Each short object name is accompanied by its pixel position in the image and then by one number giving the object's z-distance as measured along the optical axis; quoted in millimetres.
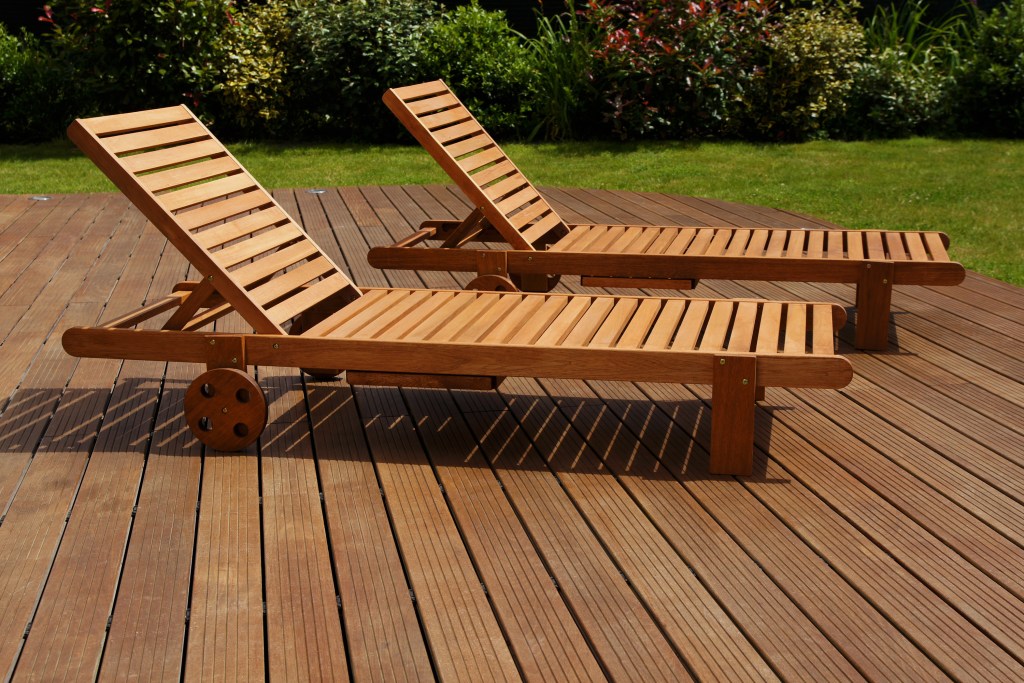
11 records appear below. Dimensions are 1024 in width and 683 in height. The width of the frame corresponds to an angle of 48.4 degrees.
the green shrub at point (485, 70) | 10383
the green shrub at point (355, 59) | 10203
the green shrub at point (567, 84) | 10164
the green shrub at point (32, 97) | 10594
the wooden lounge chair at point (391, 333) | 3307
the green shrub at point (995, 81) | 10531
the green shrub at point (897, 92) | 10625
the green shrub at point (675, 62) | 9820
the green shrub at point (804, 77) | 9984
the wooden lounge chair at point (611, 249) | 4535
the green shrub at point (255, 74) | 10195
